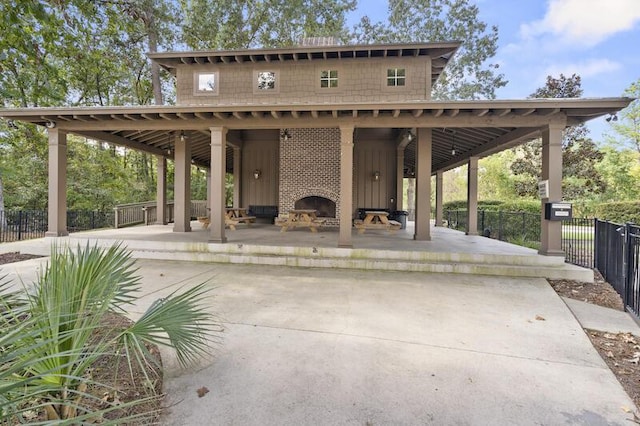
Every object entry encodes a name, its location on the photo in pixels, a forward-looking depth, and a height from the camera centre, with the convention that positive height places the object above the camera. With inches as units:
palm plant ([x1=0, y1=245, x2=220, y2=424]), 75.1 -28.7
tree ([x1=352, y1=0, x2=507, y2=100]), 725.3 +417.2
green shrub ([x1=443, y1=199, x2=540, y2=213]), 652.7 +17.5
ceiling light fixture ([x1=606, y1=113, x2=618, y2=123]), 243.0 +75.4
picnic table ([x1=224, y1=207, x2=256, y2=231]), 396.7 -8.6
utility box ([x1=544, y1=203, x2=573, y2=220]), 242.3 +2.2
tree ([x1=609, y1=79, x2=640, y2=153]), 956.6 +269.3
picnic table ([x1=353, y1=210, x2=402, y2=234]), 368.4 -13.8
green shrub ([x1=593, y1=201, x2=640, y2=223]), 606.2 +6.9
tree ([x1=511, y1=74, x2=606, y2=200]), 611.9 +126.6
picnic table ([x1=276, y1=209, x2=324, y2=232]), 383.2 -11.4
